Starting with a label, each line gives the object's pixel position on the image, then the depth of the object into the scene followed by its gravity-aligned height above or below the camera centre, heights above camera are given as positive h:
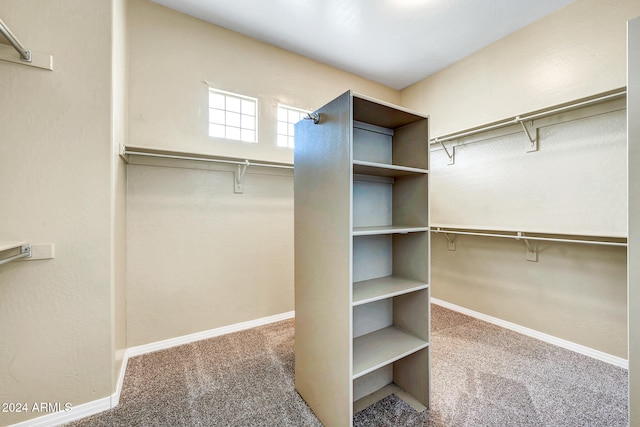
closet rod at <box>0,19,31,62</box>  1.18 +0.88
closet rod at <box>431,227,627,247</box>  1.94 -0.21
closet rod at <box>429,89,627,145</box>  1.96 +0.90
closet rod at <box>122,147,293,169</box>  2.07 +0.54
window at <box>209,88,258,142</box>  2.67 +1.08
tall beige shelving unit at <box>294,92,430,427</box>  1.38 -0.28
